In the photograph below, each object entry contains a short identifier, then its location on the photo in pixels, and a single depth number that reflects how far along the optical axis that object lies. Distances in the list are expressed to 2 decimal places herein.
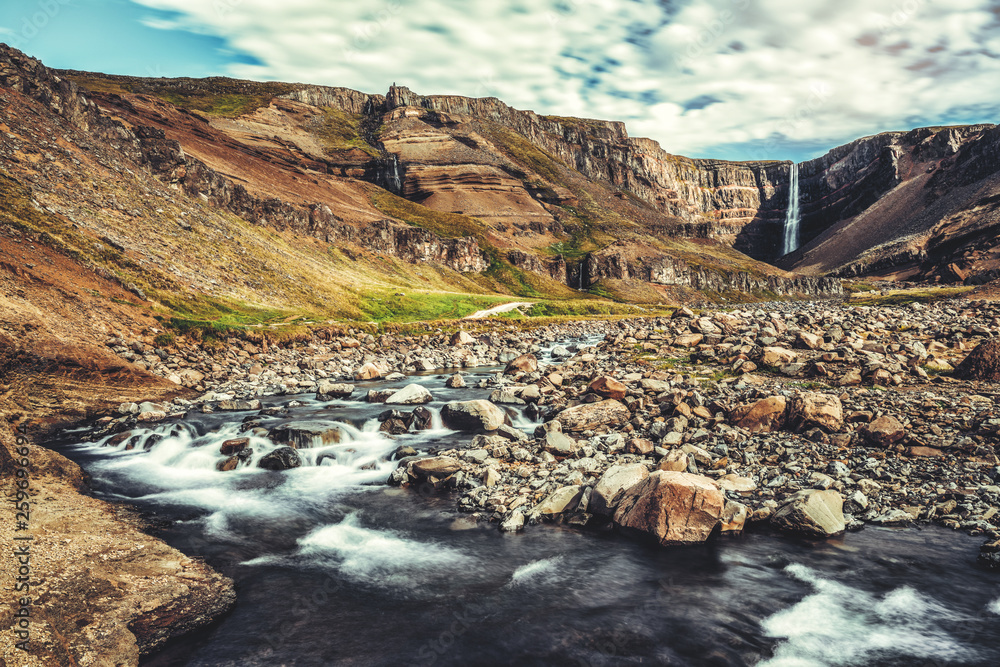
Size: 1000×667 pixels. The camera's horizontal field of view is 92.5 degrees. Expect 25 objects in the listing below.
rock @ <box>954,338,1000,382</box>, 21.58
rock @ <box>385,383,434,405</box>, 26.97
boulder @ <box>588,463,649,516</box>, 13.63
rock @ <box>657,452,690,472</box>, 14.92
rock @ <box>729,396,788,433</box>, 18.03
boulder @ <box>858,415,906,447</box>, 15.77
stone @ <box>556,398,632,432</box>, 20.27
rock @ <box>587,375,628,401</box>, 22.56
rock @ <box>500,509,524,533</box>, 13.35
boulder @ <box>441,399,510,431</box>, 21.88
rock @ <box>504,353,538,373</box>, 35.19
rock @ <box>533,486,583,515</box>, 13.92
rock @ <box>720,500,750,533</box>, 12.73
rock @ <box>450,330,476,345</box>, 52.01
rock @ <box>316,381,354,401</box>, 29.25
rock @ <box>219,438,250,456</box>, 19.26
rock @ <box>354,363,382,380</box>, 35.62
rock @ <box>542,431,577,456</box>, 17.73
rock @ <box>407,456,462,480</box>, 16.53
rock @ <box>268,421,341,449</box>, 19.94
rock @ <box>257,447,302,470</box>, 18.23
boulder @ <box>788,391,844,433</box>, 17.06
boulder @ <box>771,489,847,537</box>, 12.34
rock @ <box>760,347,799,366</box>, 26.67
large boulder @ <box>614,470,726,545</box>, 12.54
